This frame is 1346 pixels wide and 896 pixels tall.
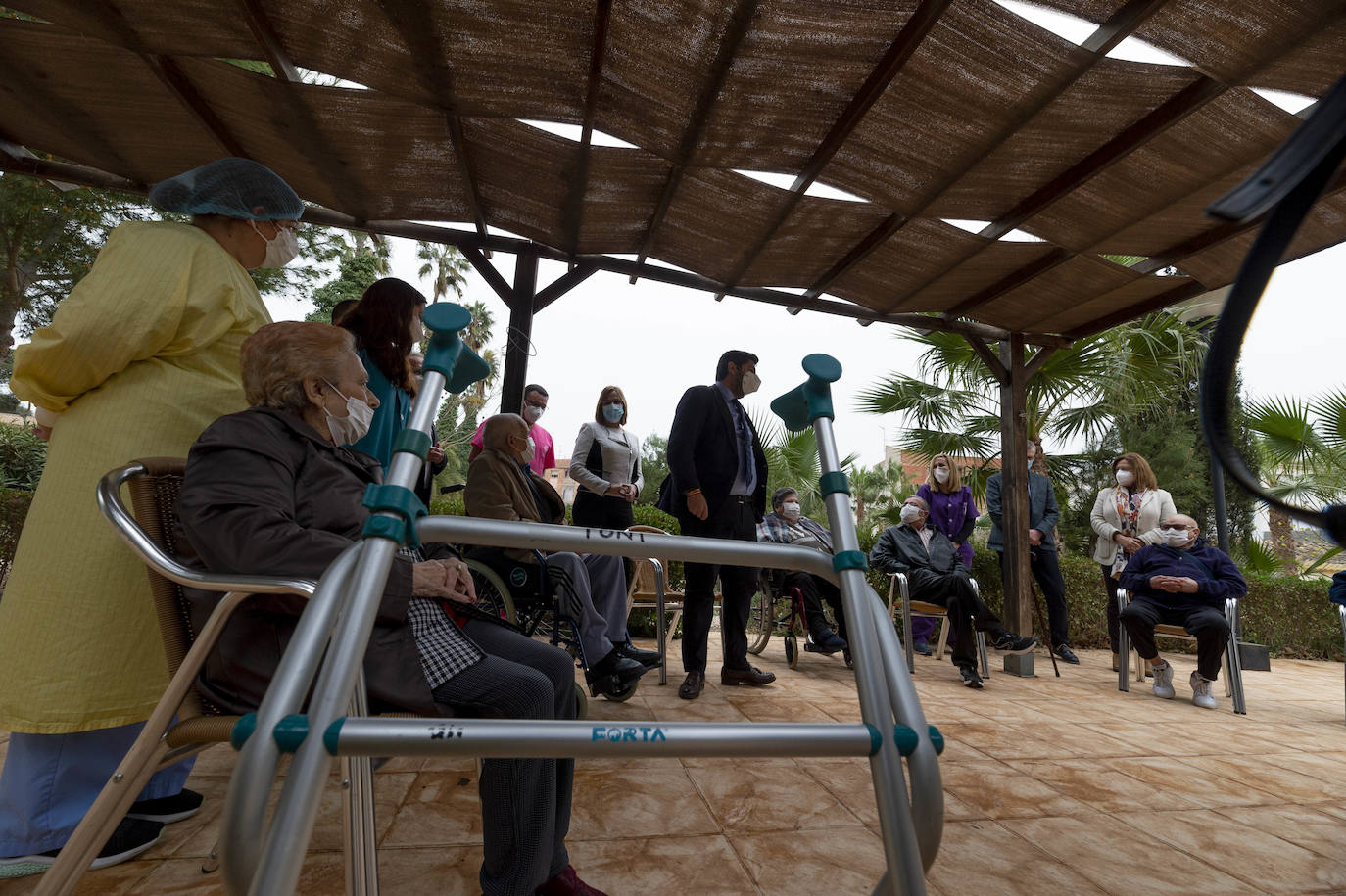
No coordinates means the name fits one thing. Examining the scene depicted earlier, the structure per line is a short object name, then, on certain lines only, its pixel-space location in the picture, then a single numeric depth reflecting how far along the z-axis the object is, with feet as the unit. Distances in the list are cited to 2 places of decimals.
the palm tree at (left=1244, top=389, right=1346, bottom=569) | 26.76
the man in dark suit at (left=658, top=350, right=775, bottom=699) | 12.16
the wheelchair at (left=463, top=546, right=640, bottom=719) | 10.20
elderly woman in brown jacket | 4.16
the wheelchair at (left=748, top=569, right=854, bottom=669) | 16.68
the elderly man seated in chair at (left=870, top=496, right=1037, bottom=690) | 15.60
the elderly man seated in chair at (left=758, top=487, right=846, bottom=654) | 16.08
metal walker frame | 2.33
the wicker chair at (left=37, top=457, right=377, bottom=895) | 3.84
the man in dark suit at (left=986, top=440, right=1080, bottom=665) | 19.72
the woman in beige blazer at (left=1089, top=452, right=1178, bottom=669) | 17.99
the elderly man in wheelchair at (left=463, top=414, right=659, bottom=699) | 10.34
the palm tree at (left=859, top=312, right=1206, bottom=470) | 28.76
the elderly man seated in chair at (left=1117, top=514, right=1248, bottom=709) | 14.76
